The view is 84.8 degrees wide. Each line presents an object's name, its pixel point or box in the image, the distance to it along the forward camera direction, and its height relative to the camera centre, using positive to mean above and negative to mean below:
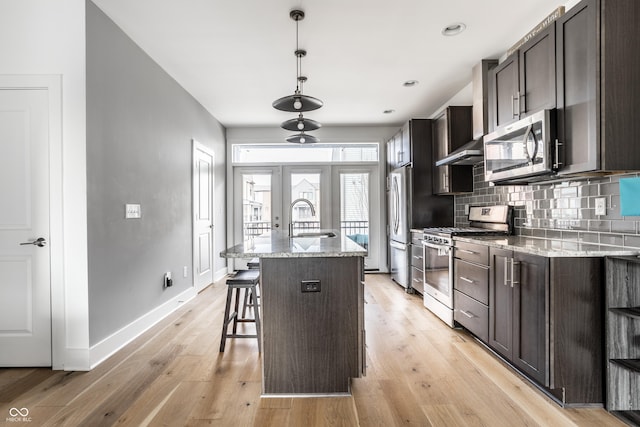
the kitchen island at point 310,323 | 2.09 -0.67
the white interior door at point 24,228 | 2.47 -0.10
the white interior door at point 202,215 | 4.73 -0.04
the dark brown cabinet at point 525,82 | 2.38 +0.98
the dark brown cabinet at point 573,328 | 1.96 -0.67
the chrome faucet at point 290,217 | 3.00 -0.05
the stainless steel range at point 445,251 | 3.36 -0.42
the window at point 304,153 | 6.36 +1.07
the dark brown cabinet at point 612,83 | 1.96 +0.71
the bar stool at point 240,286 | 2.72 -0.61
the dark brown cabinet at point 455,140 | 4.20 +0.85
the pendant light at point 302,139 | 3.72 +0.78
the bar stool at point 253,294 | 2.76 -0.66
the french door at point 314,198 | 6.31 +0.24
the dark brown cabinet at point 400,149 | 4.91 +0.95
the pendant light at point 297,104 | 2.33 +0.73
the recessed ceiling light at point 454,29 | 2.94 +1.55
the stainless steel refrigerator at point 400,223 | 4.84 -0.19
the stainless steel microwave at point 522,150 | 2.32 +0.45
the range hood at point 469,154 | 3.36 +0.55
